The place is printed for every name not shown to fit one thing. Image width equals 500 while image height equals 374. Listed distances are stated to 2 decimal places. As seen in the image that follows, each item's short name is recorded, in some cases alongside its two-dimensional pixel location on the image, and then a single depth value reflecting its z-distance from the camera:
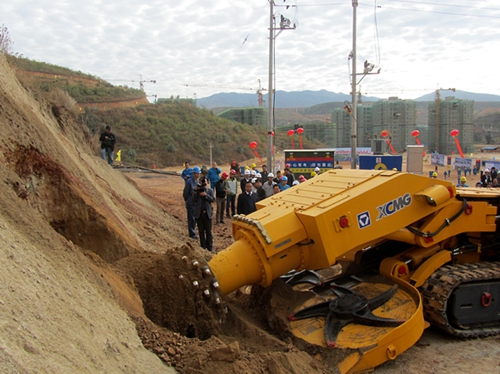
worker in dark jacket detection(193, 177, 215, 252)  9.02
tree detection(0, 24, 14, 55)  12.36
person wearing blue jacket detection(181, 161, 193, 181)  12.55
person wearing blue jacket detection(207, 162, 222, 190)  14.32
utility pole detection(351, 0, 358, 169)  19.67
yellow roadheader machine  4.96
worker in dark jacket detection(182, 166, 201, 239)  10.13
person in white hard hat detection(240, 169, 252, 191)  12.50
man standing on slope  13.58
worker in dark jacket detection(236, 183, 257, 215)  10.82
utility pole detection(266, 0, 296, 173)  18.31
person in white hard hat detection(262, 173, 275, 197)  11.83
